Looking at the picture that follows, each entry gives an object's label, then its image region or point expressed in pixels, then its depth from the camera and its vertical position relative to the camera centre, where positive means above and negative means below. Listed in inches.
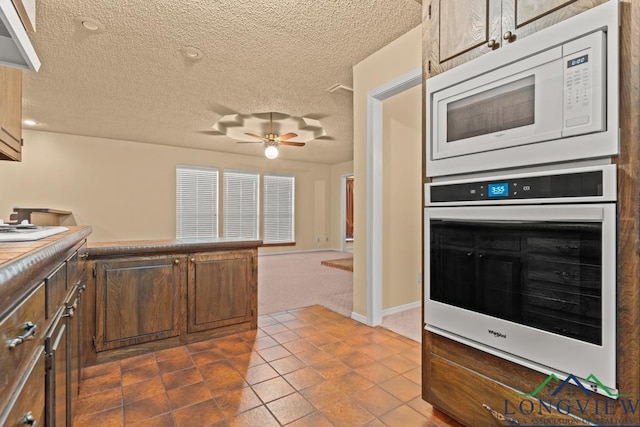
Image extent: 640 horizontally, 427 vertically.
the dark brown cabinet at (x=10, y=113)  67.3 +22.0
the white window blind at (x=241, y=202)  315.3 +8.9
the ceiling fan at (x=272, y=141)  210.7 +46.5
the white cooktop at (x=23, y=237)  39.3 -3.4
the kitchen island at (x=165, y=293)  88.4 -24.8
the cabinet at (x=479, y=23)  47.3 +30.9
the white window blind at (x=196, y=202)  292.2 +8.7
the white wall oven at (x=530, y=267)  41.4 -8.4
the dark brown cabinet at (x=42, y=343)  26.2 -14.1
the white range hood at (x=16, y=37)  41.1 +24.5
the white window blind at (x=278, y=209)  339.0 +2.7
